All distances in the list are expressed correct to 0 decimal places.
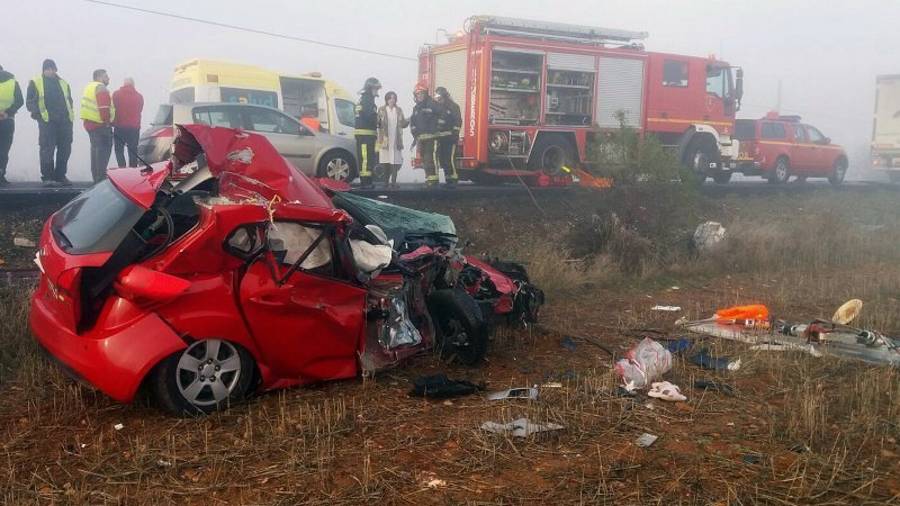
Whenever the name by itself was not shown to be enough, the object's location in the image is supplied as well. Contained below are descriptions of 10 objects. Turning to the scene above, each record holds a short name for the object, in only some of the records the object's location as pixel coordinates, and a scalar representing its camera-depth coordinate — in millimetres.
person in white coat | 13789
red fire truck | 14508
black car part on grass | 4984
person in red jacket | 12203
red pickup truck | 19438
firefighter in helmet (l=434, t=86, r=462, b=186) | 13734
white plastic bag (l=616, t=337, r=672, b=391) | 5215
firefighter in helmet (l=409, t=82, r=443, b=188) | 13695
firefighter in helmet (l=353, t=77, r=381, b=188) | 13125
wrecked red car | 4305
